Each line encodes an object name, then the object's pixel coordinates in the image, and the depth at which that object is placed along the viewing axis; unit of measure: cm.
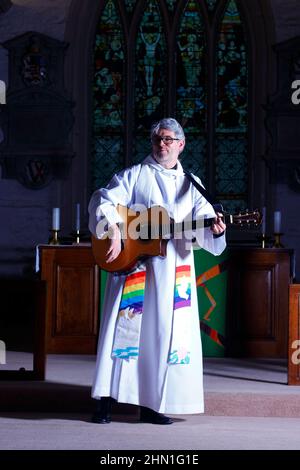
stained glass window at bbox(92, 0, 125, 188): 1155
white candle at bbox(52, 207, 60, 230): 833
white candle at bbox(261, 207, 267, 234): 867
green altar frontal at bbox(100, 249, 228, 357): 785
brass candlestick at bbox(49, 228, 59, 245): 826
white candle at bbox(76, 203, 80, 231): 880
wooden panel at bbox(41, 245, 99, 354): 788
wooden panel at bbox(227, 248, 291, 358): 791
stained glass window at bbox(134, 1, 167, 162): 1156
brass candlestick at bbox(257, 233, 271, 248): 844
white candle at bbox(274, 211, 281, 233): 832
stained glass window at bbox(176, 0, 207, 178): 1151
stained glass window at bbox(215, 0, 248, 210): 1146
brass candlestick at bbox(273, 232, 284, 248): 831
